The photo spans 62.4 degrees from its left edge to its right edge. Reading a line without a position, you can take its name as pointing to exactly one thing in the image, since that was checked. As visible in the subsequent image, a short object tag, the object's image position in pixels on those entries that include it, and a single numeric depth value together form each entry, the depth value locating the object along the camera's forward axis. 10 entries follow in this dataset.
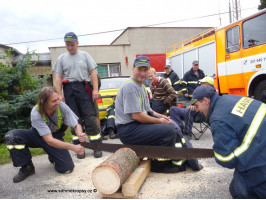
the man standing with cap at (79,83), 4.08
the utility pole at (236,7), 23.46
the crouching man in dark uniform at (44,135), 3.07
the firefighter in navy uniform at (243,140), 1.93
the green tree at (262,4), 14.87
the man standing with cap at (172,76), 7.32
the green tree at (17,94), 5.72
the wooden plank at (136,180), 2.56
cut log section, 2.48
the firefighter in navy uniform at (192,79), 6.94
